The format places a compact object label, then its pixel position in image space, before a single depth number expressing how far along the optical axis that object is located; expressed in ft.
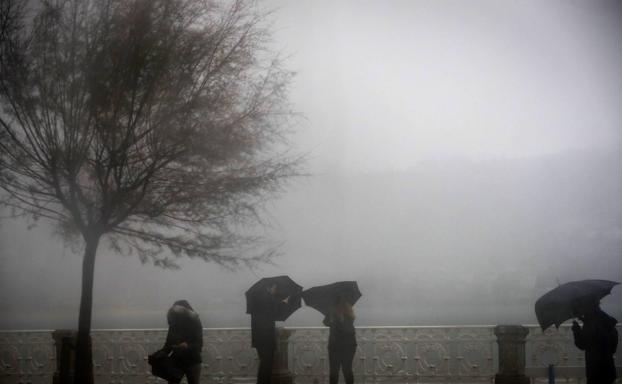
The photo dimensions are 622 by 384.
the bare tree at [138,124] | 31.96
